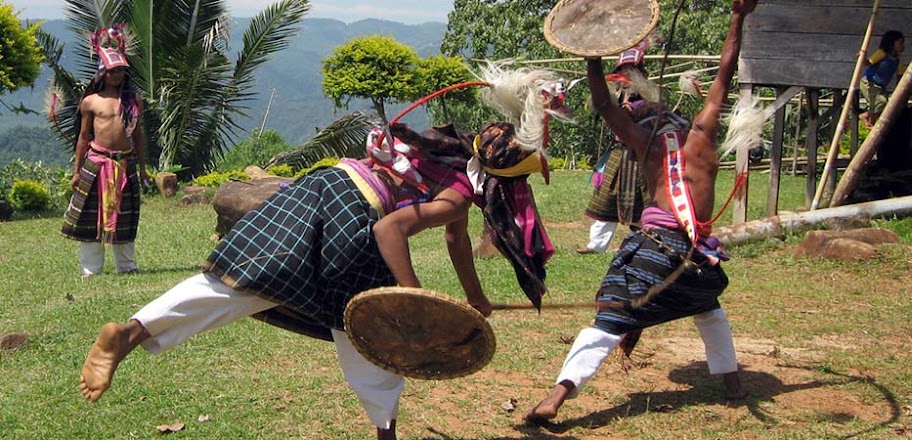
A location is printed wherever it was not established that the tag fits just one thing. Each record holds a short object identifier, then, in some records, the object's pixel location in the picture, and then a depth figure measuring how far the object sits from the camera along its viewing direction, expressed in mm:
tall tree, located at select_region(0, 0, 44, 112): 14266
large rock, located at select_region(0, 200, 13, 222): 14539
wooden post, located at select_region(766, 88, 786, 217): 11906
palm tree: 19312
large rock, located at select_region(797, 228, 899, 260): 9508
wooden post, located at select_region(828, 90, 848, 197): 11312
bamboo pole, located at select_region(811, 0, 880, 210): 10305
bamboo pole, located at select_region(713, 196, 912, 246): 10453
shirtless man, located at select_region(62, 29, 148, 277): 9734
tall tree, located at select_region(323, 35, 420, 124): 18578
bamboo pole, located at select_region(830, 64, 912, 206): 10258
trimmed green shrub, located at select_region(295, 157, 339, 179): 16380
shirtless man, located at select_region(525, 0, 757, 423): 5363
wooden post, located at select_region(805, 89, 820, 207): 12208
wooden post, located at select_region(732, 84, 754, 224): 11469
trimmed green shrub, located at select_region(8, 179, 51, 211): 15070
